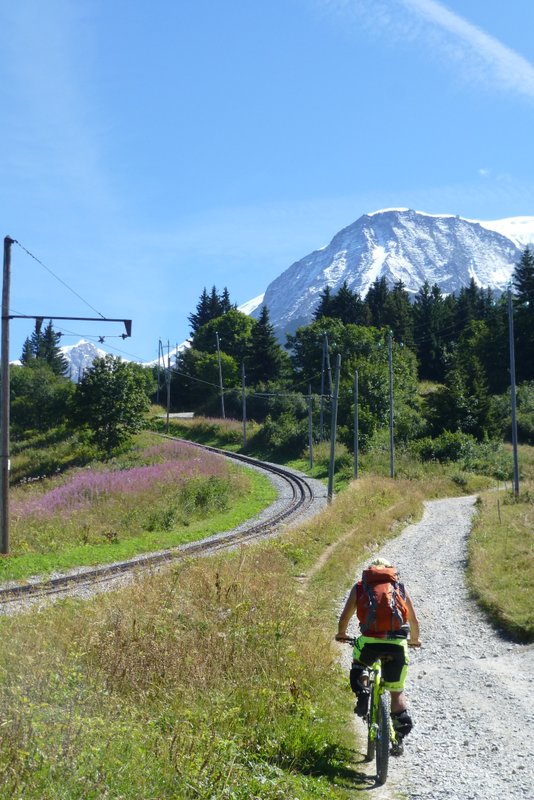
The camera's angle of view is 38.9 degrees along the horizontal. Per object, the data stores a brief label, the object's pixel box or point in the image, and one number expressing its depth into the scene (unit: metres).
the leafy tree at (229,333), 108.44
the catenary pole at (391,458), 44.50
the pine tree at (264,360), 91.69
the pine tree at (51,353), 118.94
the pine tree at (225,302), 129.25
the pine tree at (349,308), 97.12
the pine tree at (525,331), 76.25
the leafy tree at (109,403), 58.09
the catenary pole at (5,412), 19.83
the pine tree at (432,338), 93.31
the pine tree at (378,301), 98.70
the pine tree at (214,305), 126.06
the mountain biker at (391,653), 7.00
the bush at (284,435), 62.79
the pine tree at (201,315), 125.53
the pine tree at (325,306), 101.19
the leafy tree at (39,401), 81.00
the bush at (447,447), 54.56
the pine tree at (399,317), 95.31
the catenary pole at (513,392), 34.06
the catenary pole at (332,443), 36.30
